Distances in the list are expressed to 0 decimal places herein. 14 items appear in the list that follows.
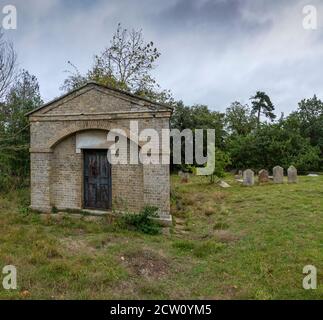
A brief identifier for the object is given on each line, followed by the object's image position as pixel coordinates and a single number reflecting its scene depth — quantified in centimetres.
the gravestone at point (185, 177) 2233
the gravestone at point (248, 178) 1794
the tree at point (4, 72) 1222
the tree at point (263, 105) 5188
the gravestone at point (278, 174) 1802
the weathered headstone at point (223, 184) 1815
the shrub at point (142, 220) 889
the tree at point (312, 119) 3503
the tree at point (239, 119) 4253
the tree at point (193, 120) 3175
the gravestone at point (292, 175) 1805
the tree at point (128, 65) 2153
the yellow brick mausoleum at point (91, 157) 948
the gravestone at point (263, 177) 1852
